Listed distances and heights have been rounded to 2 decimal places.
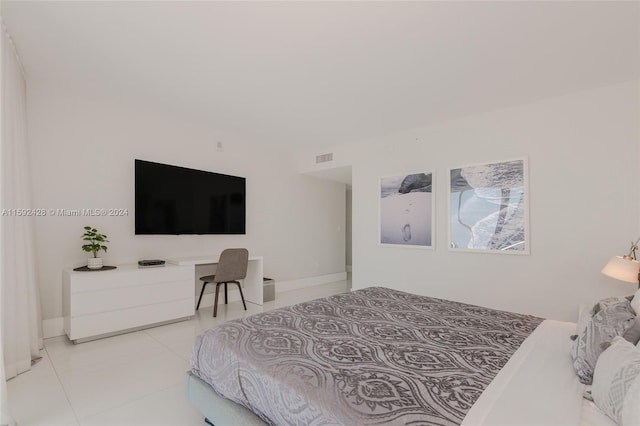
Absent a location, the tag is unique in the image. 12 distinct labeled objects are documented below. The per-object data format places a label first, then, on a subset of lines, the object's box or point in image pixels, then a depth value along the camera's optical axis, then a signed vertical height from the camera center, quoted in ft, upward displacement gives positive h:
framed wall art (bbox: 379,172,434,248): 13.10 +0.25
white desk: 14.36 -3.20
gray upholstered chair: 12.60 -2.26
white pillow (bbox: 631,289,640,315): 4.97 -1.56
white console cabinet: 9.29 -2.81
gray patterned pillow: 4.10 -1.76
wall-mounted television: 11.80 +0.71
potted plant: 10.11 -0.95
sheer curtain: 6.97 -0.58
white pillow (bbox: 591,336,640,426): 3.00 -1.89
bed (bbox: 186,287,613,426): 3.40 -2.23
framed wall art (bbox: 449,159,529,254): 10.71 +0.27
